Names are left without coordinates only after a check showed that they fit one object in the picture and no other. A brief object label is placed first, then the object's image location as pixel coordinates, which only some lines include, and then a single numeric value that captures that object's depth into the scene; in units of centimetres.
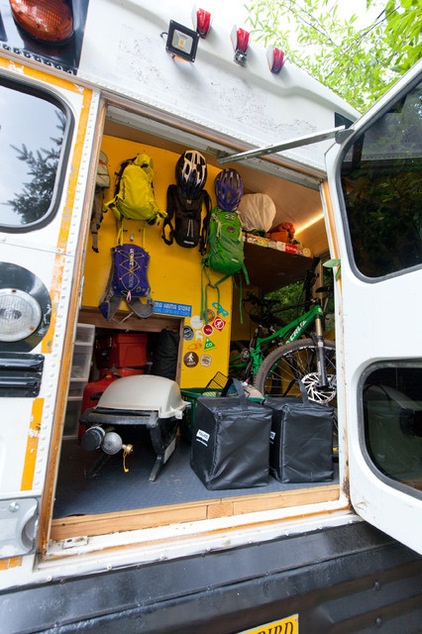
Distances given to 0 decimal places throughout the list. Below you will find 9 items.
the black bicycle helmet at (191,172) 307
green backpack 308
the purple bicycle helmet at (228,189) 330
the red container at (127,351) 297
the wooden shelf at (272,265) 376
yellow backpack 271
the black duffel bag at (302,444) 172
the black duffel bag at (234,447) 156
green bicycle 292
